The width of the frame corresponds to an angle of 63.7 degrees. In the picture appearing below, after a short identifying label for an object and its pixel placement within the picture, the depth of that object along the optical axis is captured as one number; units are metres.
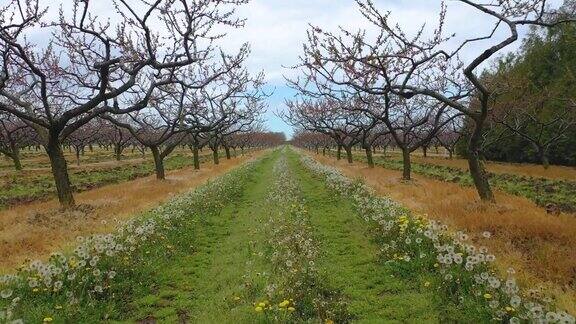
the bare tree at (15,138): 47.72
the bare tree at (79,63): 16.09
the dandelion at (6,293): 7.43
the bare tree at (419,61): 13.41
